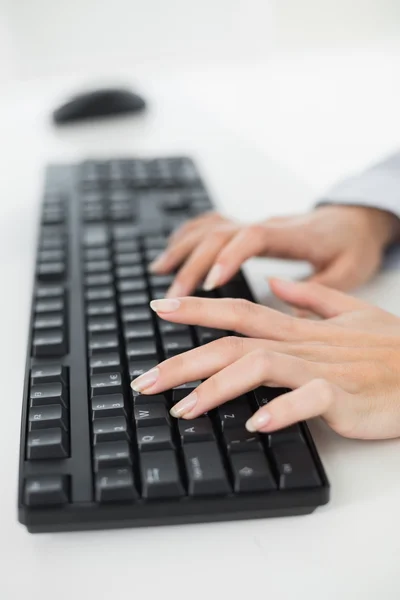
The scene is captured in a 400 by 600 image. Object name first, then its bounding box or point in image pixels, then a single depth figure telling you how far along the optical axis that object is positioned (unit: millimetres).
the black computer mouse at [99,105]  1012
